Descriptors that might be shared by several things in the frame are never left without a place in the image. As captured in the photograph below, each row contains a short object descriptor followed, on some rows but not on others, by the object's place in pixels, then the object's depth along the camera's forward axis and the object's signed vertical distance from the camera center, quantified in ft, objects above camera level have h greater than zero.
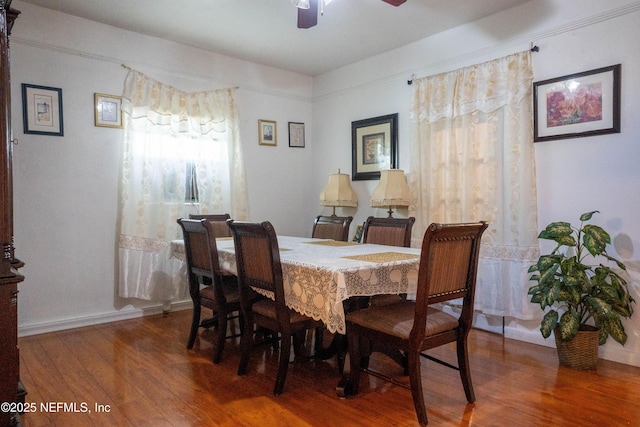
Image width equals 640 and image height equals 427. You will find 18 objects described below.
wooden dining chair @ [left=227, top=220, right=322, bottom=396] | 7.32 -1.50
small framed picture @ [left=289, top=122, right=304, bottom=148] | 16.46 +2.59
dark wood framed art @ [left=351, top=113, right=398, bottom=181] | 13.89 +1.84
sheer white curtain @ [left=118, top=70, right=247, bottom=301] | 12.40 +0.96
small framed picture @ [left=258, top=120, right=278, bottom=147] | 15.57 +2.54
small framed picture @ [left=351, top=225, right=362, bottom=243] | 13.91 -1.09
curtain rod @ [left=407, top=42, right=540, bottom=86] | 10.39 +3.60
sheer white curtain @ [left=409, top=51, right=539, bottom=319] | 10.54 +0.91
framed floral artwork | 9.26 +2.09
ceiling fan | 7.60 +3.48
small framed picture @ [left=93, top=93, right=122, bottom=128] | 12.00 +2.66
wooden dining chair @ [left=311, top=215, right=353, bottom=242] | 11.66 -0.71
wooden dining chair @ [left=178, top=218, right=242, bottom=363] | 9.02 -1.76
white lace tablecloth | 6.58 -1.23
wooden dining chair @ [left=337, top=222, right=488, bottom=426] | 6.30 -1.84
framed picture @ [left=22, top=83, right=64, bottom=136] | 10.92 +2.47
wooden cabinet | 5.79 -1.06
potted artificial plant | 8.52 -1.96
